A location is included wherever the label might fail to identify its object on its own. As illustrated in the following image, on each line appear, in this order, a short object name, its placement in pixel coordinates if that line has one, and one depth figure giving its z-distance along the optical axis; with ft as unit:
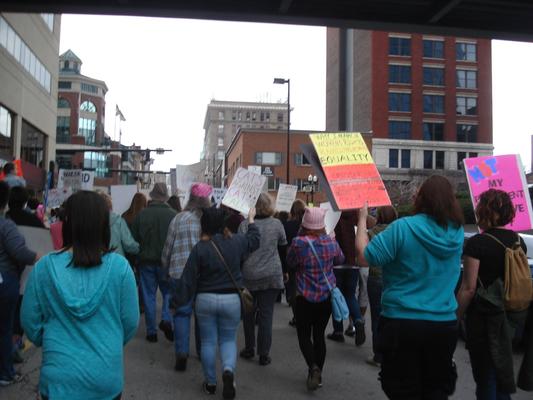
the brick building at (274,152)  204.33
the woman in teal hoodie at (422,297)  10.77
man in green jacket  23.21
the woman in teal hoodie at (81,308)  8.59
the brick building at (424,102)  225.56
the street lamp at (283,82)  107.14
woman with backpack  12.42
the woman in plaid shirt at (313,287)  17.72
